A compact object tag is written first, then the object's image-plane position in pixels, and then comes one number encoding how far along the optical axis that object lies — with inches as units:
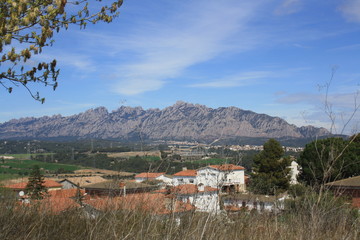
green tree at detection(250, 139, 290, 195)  1184.8
